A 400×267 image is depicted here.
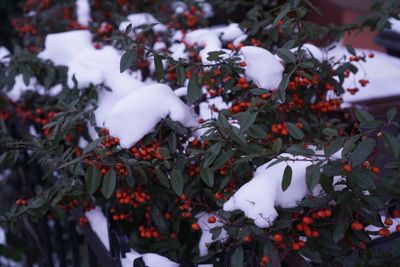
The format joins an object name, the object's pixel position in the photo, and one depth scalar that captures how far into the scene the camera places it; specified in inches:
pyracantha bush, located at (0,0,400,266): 61.7
